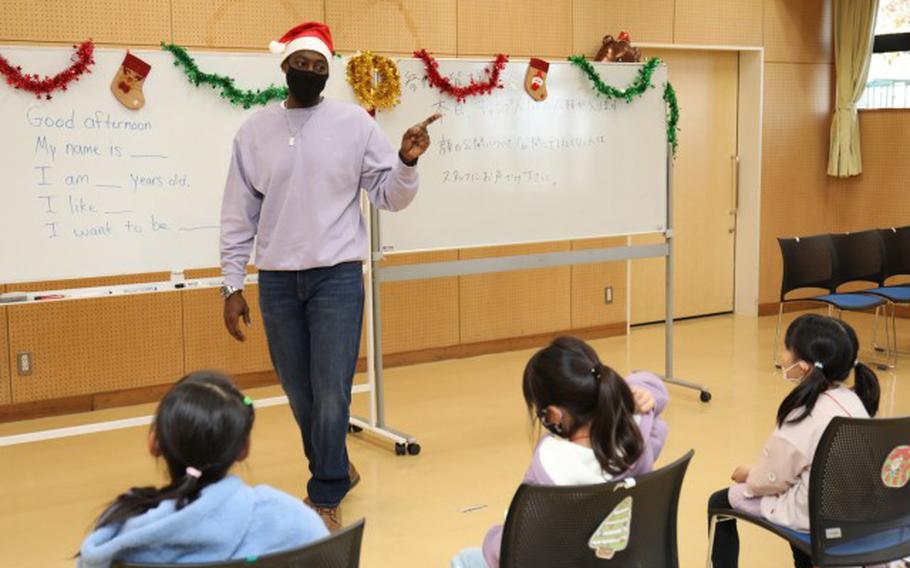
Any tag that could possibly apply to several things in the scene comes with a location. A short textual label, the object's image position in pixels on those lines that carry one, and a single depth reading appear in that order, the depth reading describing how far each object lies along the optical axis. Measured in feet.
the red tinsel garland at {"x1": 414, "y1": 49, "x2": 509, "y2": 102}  16.24
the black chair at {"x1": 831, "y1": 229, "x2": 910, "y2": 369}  22.33
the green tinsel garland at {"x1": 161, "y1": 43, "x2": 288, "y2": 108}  14.51
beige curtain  26.81
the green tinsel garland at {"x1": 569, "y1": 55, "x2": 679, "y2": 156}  18.26
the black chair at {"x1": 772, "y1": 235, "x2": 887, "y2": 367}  20.94
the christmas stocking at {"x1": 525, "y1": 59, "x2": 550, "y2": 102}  17.70
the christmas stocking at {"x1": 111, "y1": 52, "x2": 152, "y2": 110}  14.17
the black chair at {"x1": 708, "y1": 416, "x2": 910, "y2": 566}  8.05
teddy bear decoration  22.41
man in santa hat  11.81
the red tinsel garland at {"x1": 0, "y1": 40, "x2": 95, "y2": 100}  13.47
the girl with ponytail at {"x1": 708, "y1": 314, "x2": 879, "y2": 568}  8.88
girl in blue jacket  5.73
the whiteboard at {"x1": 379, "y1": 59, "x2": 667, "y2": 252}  16.74
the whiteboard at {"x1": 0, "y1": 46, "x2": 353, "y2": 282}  13.73
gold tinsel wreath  15.48
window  26.45
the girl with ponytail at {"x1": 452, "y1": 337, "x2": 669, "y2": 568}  7.41
